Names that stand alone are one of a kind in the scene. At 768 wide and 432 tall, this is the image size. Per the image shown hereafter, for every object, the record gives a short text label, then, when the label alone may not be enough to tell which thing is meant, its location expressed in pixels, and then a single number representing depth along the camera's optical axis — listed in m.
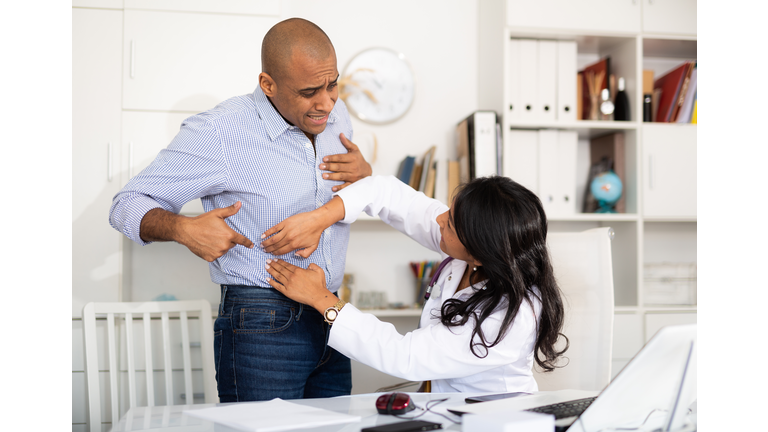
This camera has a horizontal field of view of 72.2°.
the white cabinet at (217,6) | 2.18
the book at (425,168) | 2.49
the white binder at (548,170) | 2.45
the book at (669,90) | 2.51
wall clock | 2.59
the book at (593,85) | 2.54
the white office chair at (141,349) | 1.87
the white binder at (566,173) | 2.46
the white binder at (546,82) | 2.45
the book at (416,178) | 2.50
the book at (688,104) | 2.53
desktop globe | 2.53
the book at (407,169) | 2.50
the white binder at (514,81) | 2.43
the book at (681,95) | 2.50
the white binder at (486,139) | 2.36
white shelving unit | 2.39
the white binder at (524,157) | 2.45
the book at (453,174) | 2.53
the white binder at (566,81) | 2.46
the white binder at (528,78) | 2.44
